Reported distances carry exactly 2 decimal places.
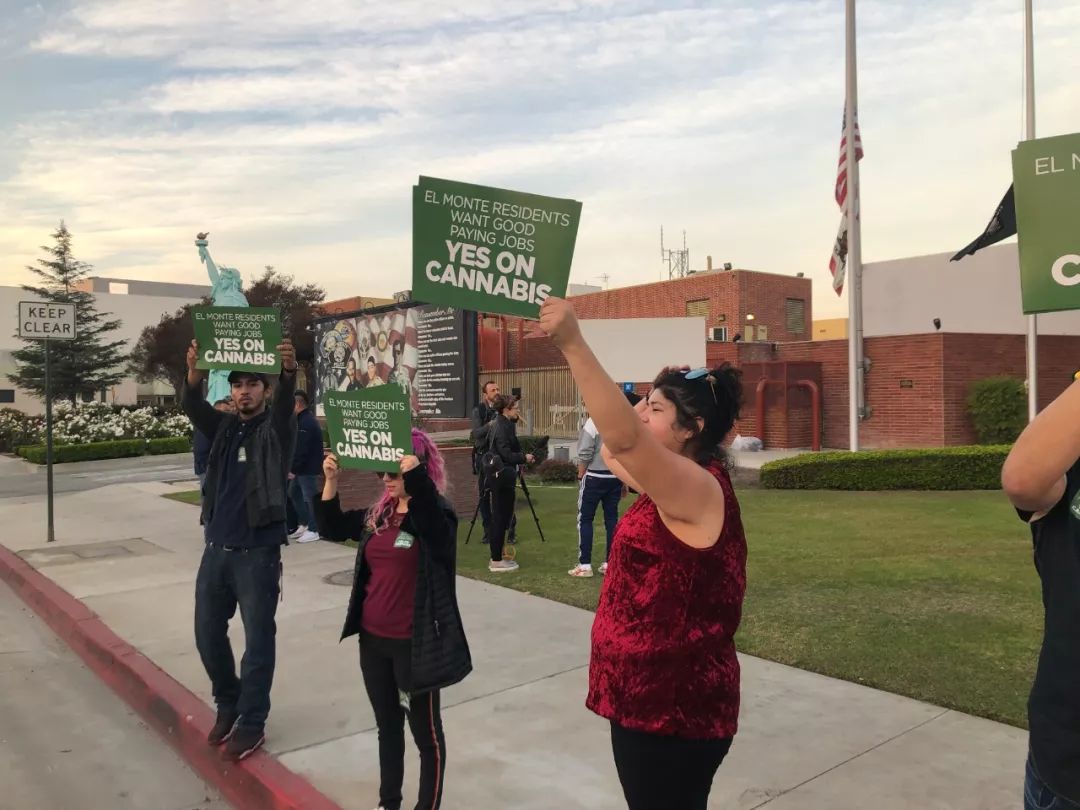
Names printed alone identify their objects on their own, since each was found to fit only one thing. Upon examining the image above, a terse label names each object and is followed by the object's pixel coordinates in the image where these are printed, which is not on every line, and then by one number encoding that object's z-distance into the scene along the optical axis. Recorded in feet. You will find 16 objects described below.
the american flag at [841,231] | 54.39
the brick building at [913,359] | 65.77
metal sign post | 33.96
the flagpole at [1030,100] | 53.31
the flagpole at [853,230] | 53.06
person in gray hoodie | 25.09
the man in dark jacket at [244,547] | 13.64
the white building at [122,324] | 204.44
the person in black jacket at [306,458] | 30.76
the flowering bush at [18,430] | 93.40
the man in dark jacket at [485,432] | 28.22
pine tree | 153.58
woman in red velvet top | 6.95
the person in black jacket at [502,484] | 27.17
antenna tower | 193.16
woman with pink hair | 10.68
